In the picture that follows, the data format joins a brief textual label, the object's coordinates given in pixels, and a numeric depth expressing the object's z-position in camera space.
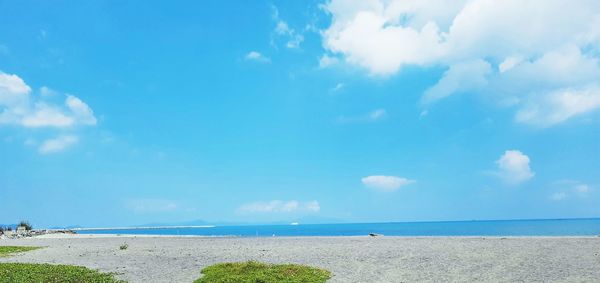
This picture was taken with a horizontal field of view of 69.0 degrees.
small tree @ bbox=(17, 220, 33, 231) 110.97
